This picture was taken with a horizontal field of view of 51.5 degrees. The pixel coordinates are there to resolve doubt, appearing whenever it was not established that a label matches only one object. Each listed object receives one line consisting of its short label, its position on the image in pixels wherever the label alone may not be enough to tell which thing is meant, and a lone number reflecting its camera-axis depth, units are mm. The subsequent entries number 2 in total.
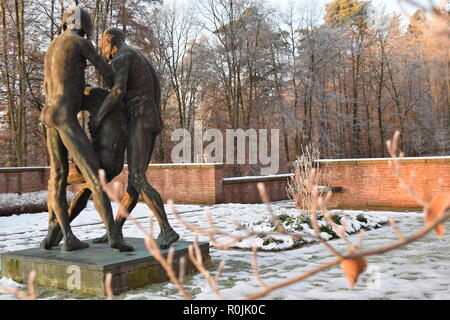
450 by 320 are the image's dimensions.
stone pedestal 5148
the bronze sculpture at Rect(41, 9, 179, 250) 5898
